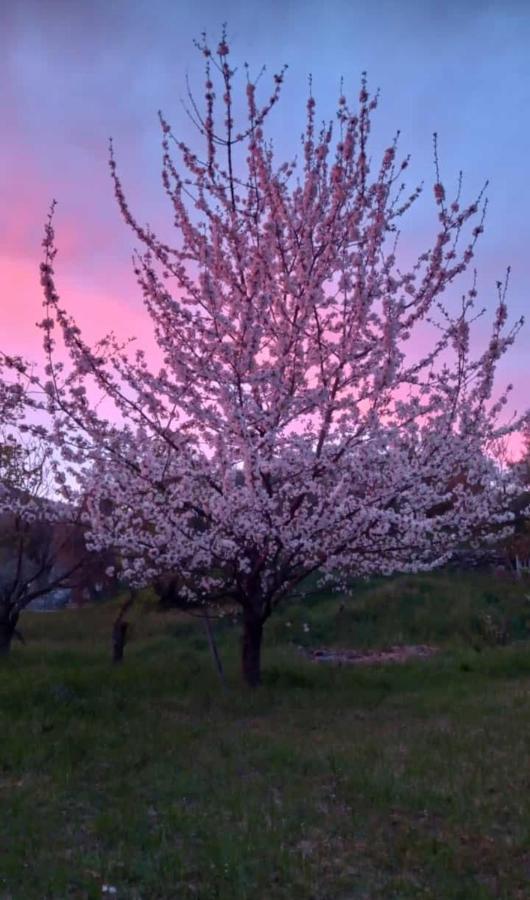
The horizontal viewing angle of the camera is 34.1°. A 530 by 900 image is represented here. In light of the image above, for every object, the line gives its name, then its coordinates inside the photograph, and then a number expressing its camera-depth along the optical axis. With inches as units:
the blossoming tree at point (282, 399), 361.7
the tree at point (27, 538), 426.3
